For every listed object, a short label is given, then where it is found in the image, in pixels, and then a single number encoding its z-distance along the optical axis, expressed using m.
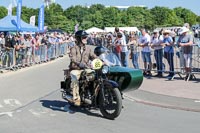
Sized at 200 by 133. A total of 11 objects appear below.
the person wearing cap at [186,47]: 13.91
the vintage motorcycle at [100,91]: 8.03
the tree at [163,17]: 133.25
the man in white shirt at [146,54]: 15.56
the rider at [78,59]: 8.75
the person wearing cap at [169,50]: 14.52
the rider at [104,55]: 8.63
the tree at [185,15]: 150.00
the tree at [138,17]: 124.84
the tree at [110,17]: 116.30
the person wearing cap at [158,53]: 15.06
